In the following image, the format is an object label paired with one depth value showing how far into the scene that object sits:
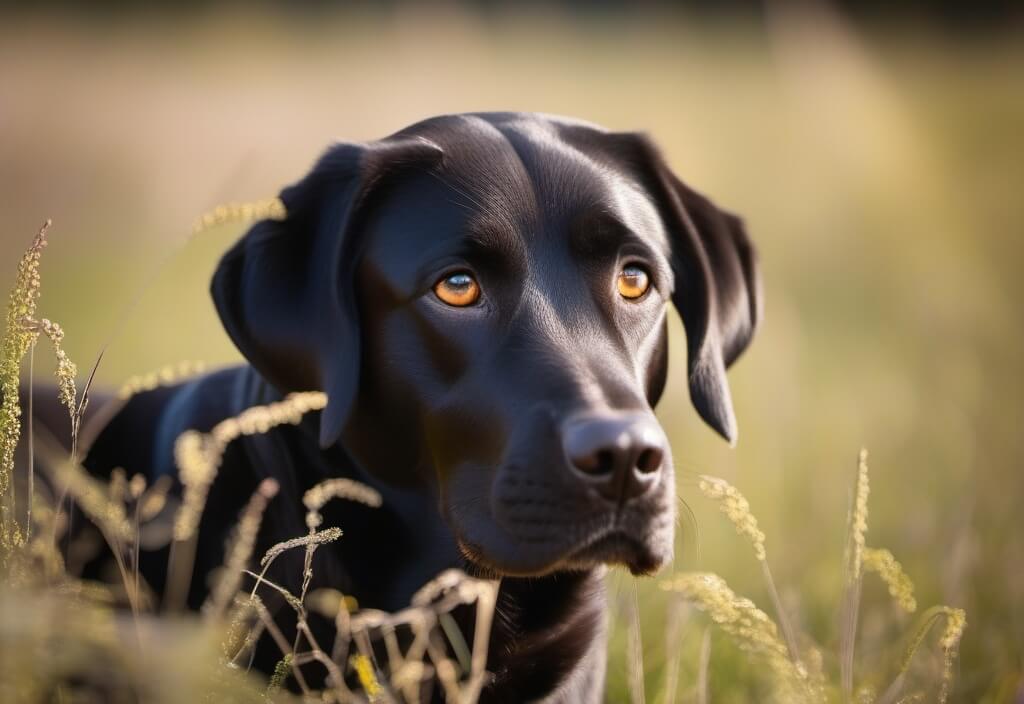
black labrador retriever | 2.43
